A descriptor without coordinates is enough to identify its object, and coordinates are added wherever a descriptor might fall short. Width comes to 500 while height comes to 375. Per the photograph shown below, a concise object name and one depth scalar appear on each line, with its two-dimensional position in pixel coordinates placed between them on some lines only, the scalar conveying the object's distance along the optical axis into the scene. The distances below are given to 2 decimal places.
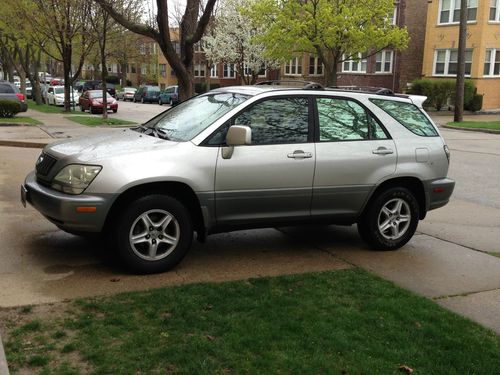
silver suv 4.91
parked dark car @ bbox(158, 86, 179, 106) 47.03
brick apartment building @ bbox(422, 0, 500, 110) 35.53
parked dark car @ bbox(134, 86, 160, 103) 50.75
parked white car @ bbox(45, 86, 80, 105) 38.16
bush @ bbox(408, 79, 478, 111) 34.84
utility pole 26.33
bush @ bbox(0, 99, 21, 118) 20.75
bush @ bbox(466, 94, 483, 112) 35.09
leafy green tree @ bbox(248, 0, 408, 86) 28.70
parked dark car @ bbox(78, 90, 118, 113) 32.75
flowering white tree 46.47
